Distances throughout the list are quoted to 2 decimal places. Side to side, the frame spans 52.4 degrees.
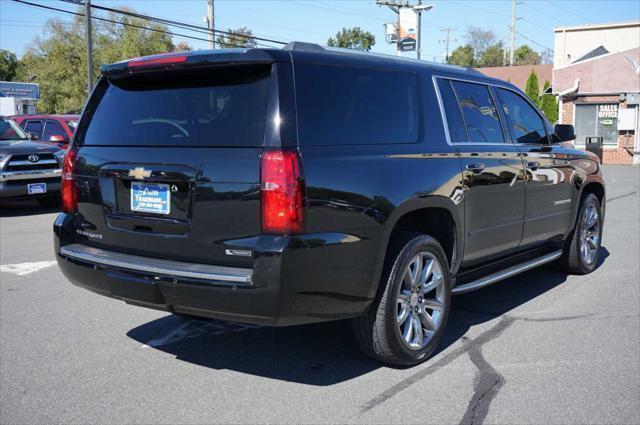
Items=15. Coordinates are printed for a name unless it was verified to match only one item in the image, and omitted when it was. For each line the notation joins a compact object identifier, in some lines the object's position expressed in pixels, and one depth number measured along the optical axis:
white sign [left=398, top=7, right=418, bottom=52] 39.97
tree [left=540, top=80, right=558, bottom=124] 32.06
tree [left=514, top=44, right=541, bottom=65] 88.50
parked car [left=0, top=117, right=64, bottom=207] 11.61
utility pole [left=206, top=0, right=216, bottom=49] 27.86
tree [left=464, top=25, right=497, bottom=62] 94.88
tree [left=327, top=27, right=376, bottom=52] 79.06
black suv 3.57
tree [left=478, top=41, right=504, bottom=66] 91.42
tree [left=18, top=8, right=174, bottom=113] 54.69
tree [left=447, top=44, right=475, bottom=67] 86.62
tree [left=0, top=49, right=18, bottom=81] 83.81
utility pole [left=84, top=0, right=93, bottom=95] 30.44
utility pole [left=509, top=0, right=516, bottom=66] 67.19
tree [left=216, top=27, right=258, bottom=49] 45.24
